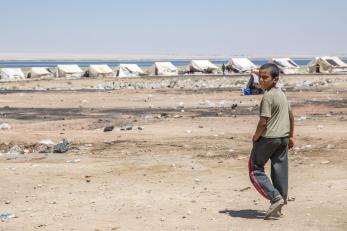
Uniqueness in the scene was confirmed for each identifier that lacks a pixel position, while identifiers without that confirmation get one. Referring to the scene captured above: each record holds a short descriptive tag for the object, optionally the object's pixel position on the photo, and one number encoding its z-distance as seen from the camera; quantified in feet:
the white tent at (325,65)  172.24
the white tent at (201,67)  185.16
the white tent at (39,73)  179.11
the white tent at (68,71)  182.19
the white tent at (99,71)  177.27
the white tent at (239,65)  181.68
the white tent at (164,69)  180.81
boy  23.97
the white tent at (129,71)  178.67
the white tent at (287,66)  171.01
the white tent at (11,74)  173.17
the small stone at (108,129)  53.11
